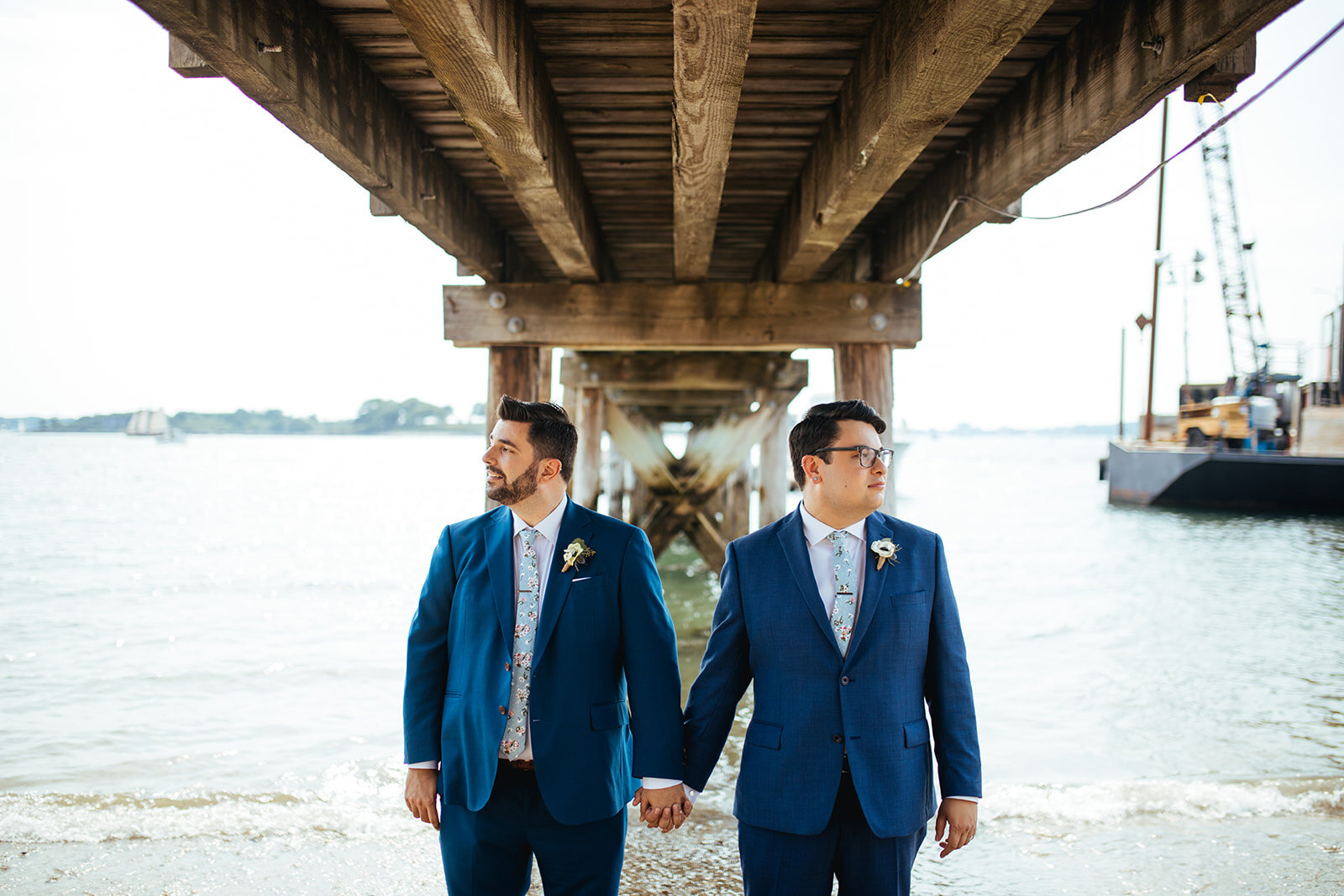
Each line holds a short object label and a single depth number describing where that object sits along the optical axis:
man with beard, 2.12
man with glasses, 2.01
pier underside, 2.19
